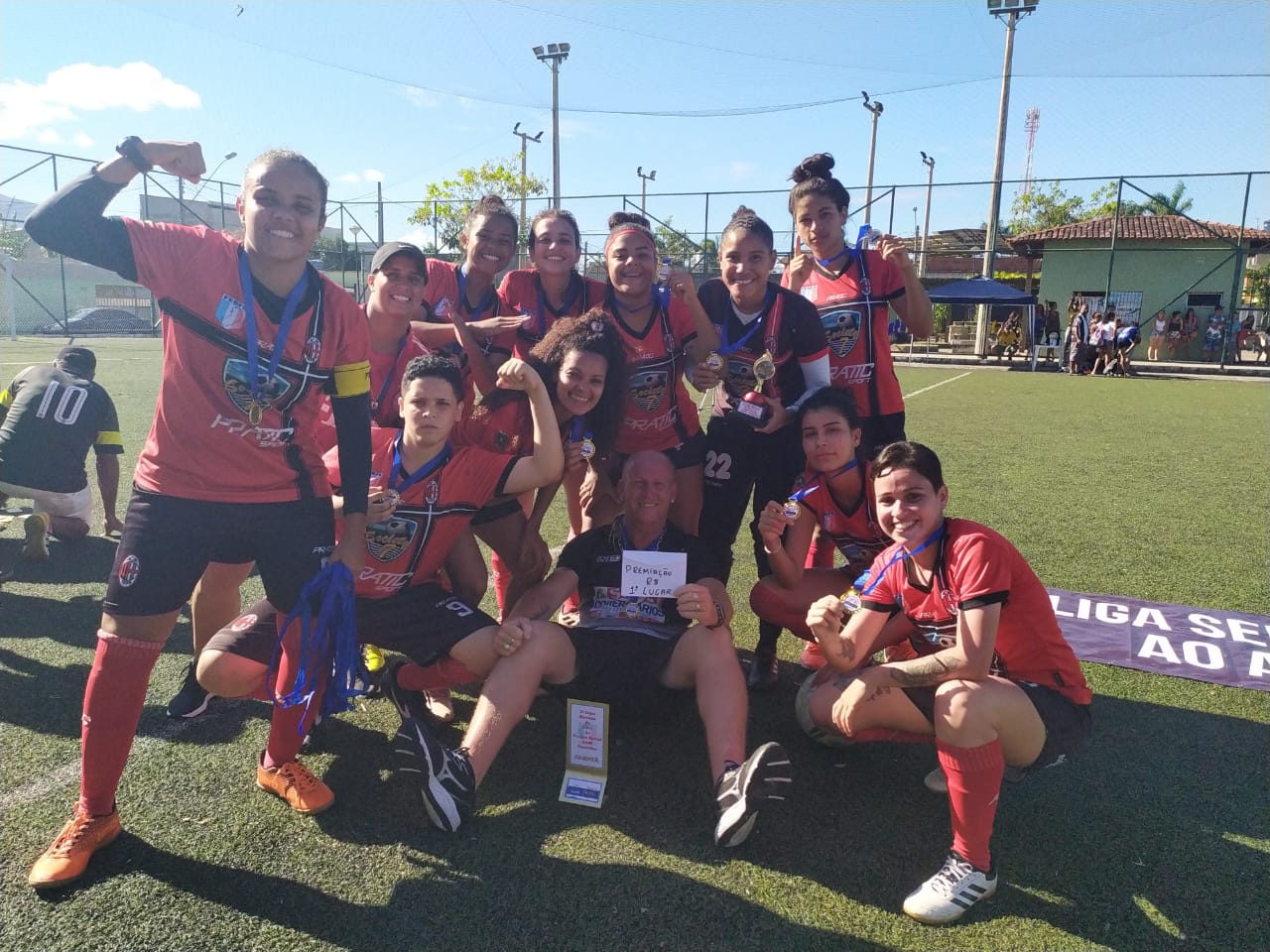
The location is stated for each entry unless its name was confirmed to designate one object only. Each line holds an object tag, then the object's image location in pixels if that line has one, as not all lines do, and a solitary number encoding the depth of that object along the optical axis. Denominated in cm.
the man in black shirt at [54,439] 514
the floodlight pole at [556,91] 3053
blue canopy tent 2056
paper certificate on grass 280
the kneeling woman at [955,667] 234
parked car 2939
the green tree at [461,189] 3281
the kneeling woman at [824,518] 332
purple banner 376
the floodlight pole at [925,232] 2589
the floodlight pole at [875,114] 3547
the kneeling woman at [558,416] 344
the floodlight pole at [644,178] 5021
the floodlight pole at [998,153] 2405
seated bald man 254
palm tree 2043
